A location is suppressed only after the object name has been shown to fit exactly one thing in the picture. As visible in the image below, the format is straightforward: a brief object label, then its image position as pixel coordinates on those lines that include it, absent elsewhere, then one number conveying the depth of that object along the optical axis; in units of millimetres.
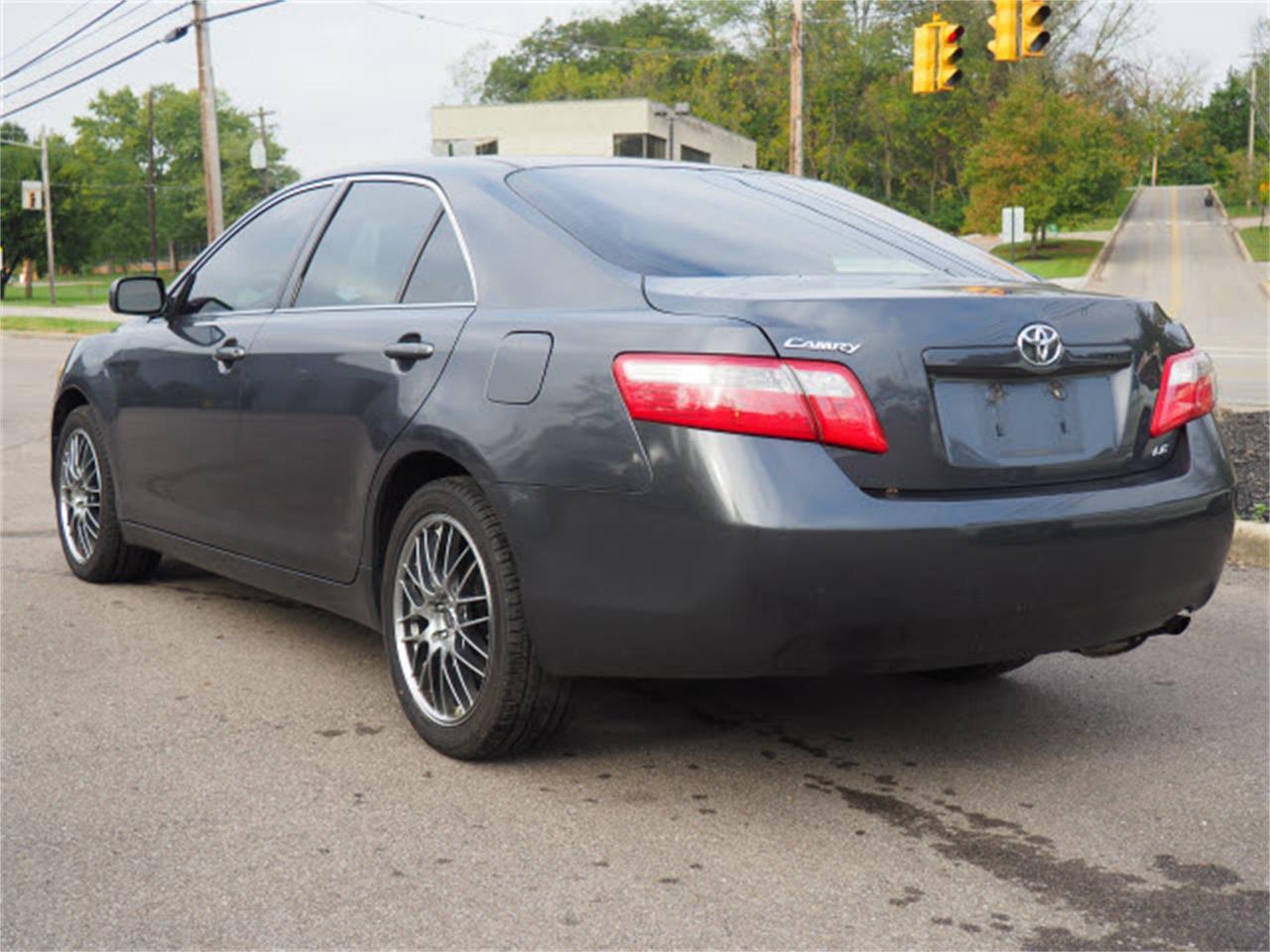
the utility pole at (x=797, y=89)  27766
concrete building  61188
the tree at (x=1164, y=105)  97500
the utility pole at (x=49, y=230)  57656
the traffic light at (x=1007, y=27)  18797
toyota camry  3322
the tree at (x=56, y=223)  82125
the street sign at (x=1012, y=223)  43250
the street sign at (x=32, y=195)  48781
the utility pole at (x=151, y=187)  80562
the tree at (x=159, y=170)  104625
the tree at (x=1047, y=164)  63844
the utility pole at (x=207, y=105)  29750
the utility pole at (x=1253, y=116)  82781
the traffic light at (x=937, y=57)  20719
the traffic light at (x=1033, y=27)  18469
